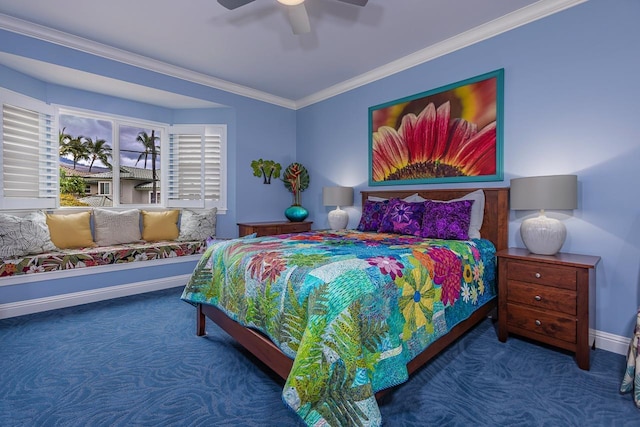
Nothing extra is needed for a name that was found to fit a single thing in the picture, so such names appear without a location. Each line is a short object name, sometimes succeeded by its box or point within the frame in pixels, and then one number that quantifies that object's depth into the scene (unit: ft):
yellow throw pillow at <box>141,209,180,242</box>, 13.52
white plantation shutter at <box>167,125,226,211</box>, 15.24
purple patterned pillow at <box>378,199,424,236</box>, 9.84
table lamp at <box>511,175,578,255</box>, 7.26
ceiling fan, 7.23
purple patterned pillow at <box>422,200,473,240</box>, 8.91
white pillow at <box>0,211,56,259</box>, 9.54
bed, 4.24
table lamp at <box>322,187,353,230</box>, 13.61
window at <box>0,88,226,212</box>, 10.87
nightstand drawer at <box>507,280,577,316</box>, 6.75
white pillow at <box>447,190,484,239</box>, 9.27
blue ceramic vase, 15.92
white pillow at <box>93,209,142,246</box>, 12.32
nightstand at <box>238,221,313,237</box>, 14.08
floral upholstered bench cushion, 9.50
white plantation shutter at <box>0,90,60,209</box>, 10.50
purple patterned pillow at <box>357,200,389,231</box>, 11.20
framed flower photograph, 9.63
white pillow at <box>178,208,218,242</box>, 13.94
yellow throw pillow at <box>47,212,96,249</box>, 11.18
